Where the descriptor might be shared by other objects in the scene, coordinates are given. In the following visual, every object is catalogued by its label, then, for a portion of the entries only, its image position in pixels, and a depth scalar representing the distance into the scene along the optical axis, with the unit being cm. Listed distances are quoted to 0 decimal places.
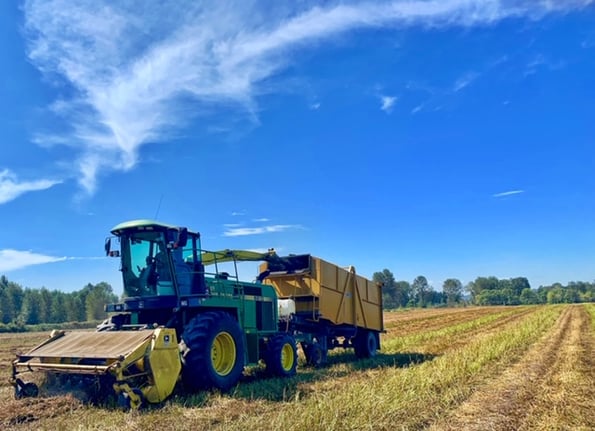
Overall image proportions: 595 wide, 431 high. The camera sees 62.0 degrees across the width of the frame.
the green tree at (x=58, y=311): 7000
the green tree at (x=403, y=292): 11548
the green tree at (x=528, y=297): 11132
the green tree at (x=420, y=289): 12779
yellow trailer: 1249
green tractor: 713
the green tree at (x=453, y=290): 13212
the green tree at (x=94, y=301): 6318
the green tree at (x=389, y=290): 11028
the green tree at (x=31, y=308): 7077
